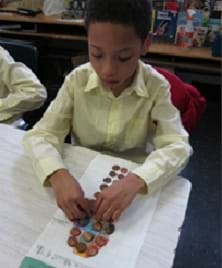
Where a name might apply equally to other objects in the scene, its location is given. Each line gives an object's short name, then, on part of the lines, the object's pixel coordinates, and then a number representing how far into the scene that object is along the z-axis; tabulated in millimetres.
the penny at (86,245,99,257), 654
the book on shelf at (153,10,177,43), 2439
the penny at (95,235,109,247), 675
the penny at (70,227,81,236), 692
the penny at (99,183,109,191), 807
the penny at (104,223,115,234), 702
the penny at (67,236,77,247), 669
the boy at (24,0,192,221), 785
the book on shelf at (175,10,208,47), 2400
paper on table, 638
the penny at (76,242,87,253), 659
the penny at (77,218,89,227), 715
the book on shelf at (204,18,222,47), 2400
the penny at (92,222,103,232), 706
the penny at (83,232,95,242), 682
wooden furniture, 2365
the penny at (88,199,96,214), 747
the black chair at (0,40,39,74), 1538
